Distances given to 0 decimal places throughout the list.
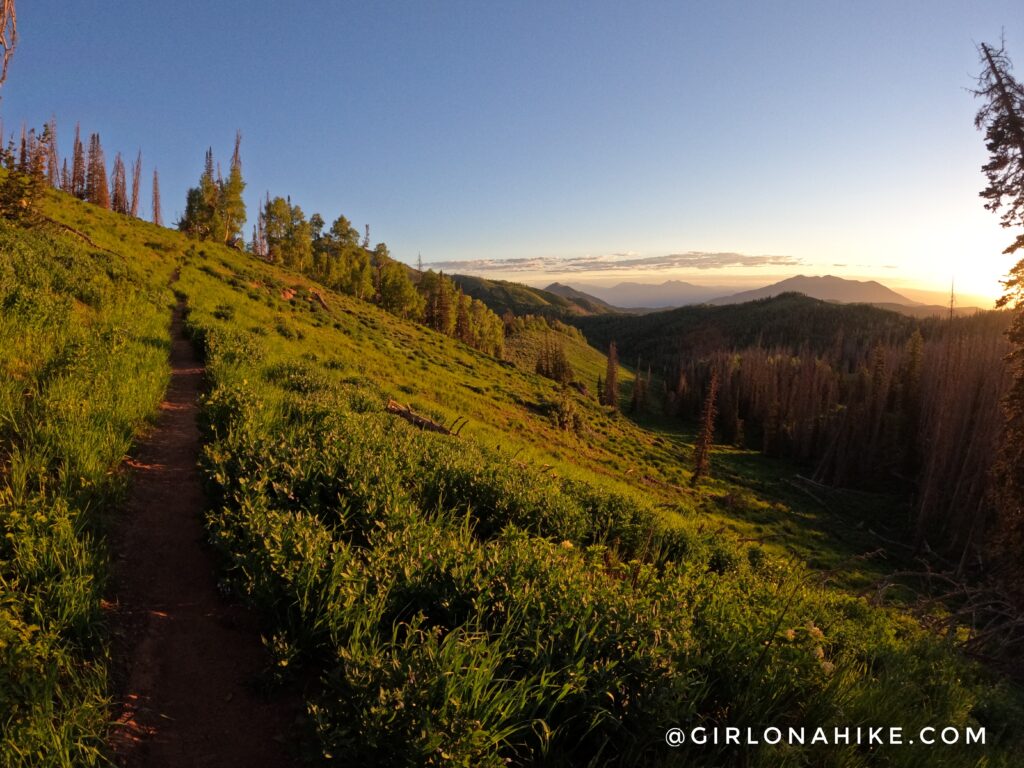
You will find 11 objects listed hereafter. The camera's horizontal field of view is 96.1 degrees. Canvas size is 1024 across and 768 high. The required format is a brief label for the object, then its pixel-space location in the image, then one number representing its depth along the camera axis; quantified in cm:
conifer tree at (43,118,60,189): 9204
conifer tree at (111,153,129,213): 10606
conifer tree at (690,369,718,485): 5327
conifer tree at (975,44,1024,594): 1753
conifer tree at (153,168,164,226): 11860
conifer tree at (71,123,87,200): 9422
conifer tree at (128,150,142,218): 11114
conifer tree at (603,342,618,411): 10750
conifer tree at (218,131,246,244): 7138
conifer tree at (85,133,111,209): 9151
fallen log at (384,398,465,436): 1442
